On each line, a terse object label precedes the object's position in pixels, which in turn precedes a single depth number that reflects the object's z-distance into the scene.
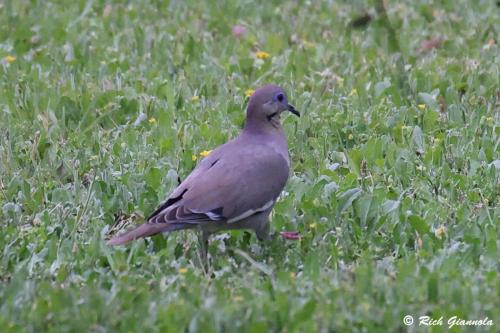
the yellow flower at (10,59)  18.14
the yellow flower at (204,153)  14.69
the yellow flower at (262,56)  18.72
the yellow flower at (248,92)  17.03
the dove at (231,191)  11.71
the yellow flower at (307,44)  19.19
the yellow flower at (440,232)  12.20
